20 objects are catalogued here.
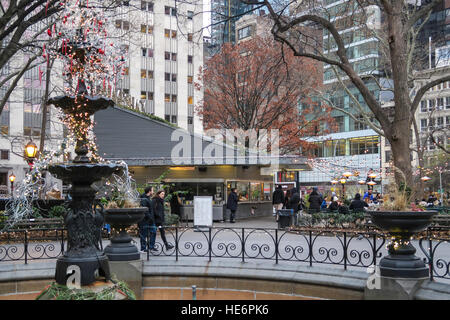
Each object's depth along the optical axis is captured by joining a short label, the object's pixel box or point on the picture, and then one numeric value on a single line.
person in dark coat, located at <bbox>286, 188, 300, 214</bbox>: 23.72
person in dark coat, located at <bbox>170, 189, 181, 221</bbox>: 25.88
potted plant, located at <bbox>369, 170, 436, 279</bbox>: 8.41
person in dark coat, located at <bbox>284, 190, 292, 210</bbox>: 25.52
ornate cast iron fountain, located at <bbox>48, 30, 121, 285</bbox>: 8.14
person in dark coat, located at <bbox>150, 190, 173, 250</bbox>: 14.08
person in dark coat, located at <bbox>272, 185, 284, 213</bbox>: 26.69
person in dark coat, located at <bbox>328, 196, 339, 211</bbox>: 23.97
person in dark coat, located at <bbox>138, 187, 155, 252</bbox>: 13.25
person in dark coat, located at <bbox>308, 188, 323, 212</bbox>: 24.41
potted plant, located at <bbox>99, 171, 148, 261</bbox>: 10.53
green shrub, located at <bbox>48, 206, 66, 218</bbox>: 19.67
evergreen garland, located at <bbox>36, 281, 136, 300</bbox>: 7.70
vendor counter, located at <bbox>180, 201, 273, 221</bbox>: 26.73
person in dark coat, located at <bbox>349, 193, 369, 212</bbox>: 21.67
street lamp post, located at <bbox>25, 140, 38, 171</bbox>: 19.52
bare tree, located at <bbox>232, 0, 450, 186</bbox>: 16.61
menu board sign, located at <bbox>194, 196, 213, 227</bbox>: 19.20
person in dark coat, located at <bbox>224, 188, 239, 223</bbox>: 25.48
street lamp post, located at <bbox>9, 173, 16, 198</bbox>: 46.74
